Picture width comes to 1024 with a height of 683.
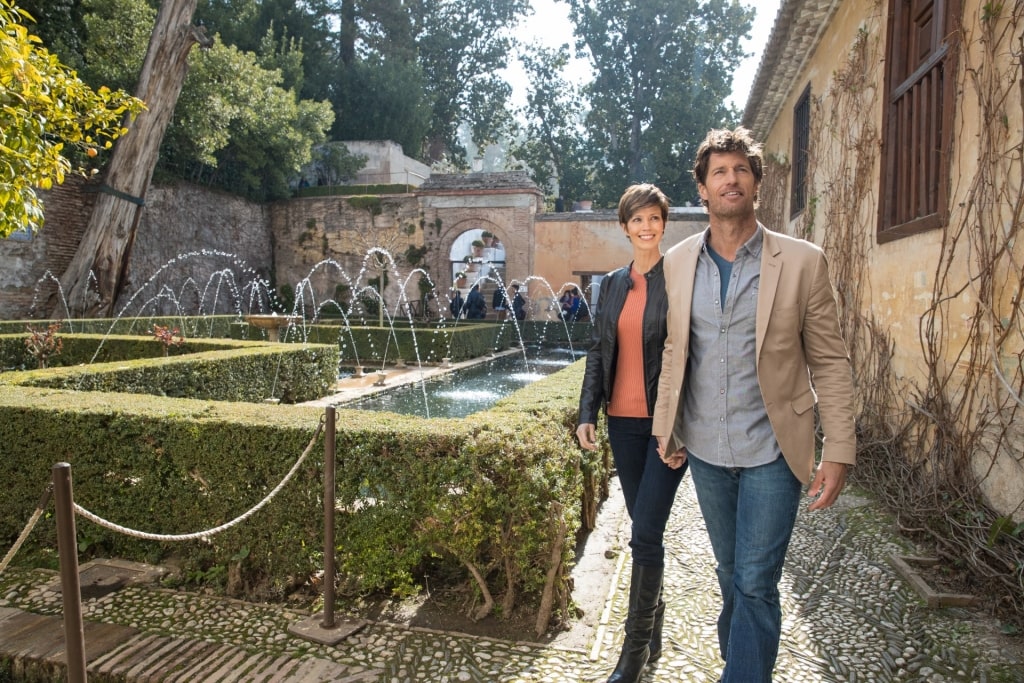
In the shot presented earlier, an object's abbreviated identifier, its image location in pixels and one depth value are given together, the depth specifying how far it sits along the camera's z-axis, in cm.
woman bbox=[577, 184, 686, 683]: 225
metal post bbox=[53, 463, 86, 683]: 158
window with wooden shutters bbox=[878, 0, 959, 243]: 395
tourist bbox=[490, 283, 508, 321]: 2009
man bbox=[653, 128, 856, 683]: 183
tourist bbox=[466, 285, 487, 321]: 1922
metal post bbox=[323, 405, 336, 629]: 271
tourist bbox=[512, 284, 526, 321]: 2046
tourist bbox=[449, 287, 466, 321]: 1939
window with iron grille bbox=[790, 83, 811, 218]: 868
